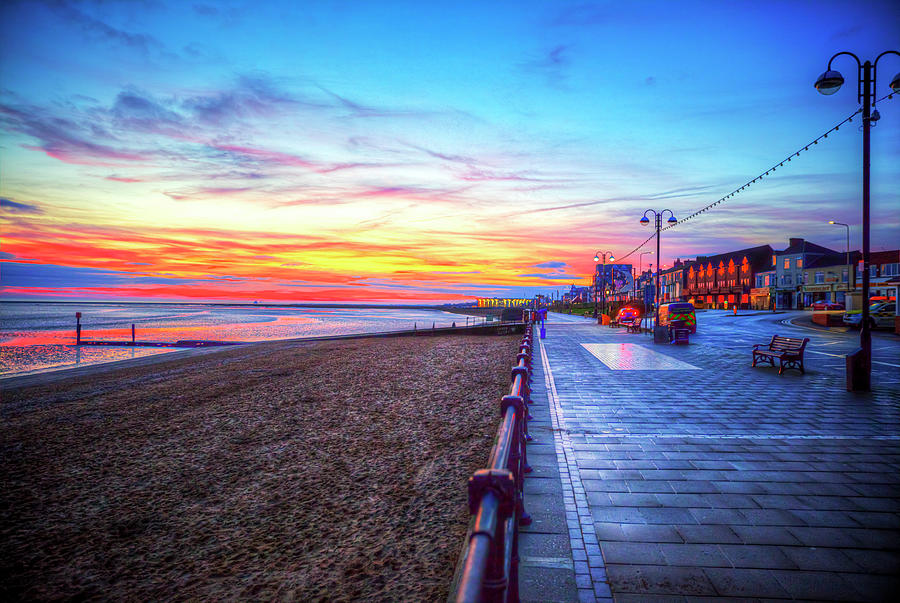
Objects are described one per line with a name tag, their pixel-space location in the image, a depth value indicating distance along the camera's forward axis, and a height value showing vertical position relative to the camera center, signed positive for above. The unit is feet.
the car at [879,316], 90.85 -3.17
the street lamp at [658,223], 66.74 +13.99
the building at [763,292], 234.64 +5.07
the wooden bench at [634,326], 86.84 -5.11
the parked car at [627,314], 116.26 -3.67
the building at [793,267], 215.72 +17.00
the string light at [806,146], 31.77 +13.30
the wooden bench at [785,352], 37.35 -4.52
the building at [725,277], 256.32 +15.65
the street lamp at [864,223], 29.60 +5.30
